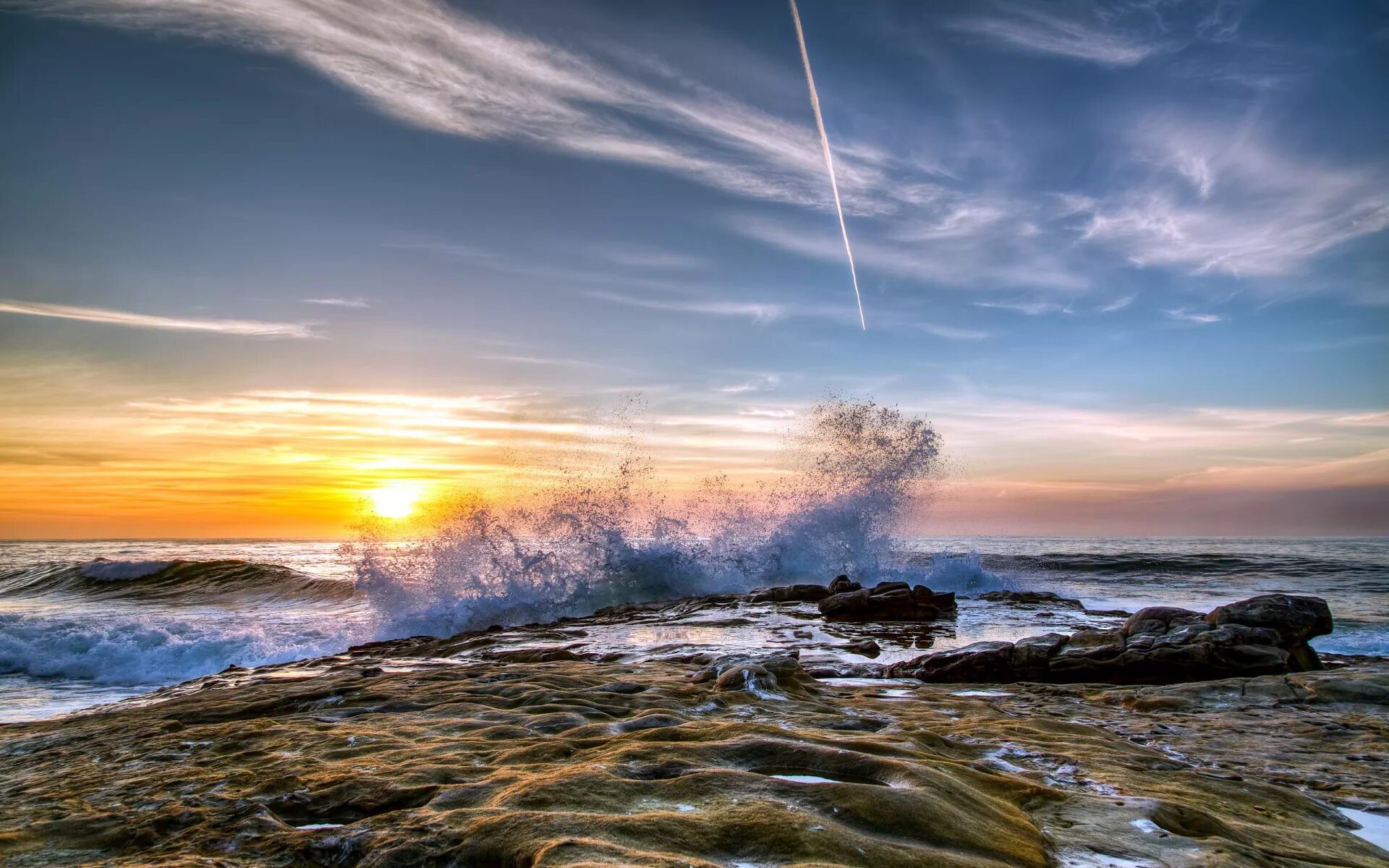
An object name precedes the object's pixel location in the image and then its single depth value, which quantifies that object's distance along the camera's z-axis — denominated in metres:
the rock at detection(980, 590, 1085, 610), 17.53
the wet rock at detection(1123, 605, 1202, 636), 9.72
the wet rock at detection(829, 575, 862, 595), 18.14
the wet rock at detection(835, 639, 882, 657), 10.73
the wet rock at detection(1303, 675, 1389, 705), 6.62
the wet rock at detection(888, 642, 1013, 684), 8.59
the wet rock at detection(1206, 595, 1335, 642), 9.20
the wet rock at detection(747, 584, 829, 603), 18.70
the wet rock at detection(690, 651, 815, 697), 6.90
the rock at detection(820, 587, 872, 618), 15.55
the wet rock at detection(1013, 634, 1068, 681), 8.63
